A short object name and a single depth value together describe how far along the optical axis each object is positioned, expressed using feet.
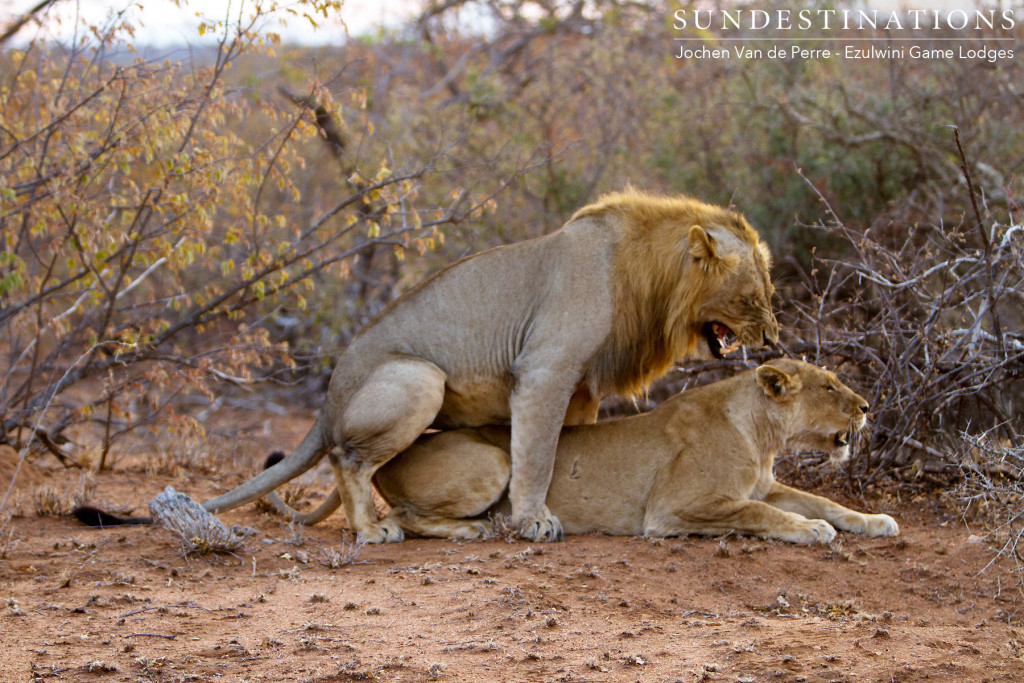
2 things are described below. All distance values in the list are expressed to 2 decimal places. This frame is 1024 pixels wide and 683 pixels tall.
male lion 37.47
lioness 37.27
